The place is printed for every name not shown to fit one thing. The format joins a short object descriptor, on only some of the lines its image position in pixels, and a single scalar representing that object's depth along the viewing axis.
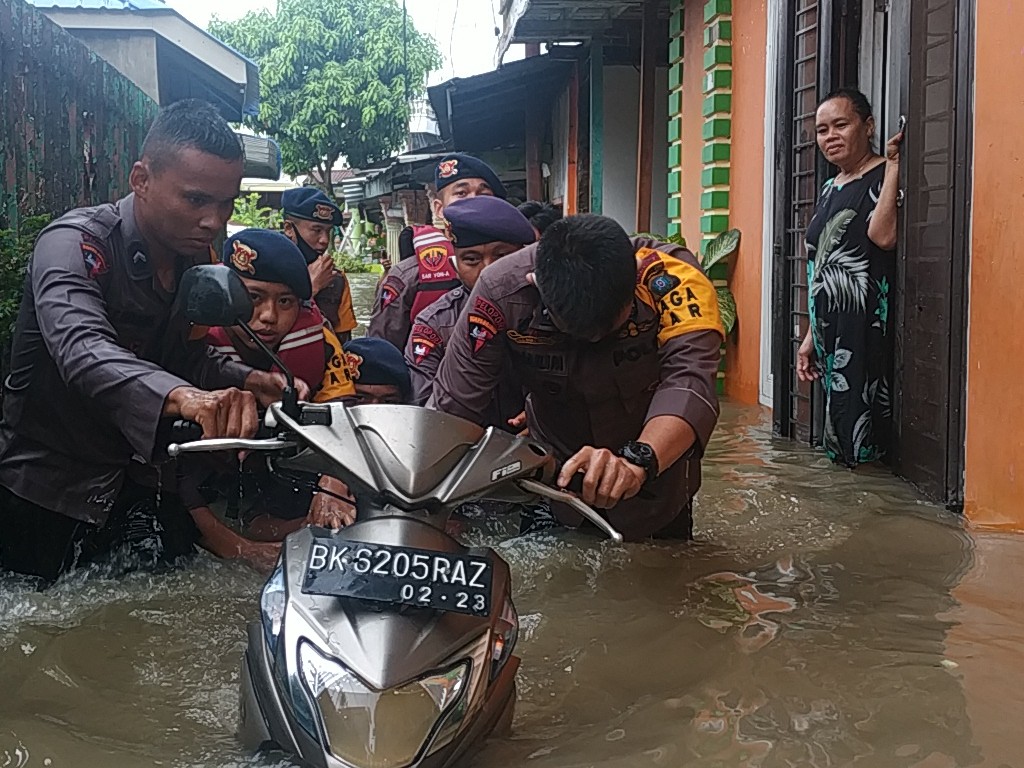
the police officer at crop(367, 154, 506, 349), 5.77
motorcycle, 2.08
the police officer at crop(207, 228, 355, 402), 3.88
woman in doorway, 5.64
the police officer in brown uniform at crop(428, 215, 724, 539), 3.10
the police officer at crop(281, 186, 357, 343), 6.07
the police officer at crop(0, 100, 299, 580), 3.31
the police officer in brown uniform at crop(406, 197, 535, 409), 4.62
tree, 34.88
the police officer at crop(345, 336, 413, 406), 4.84
